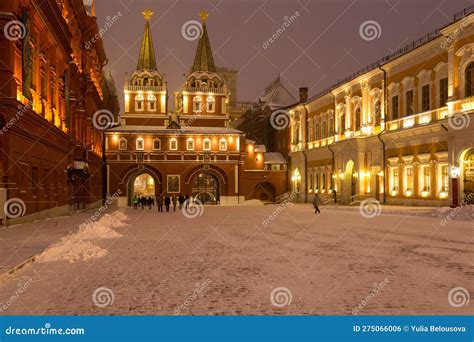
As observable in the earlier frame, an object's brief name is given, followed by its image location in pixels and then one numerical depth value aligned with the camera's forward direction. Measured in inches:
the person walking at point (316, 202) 1229.2
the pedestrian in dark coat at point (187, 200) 1741.9
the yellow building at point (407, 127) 1091.9
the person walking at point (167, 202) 1445.6
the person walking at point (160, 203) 1423.5
